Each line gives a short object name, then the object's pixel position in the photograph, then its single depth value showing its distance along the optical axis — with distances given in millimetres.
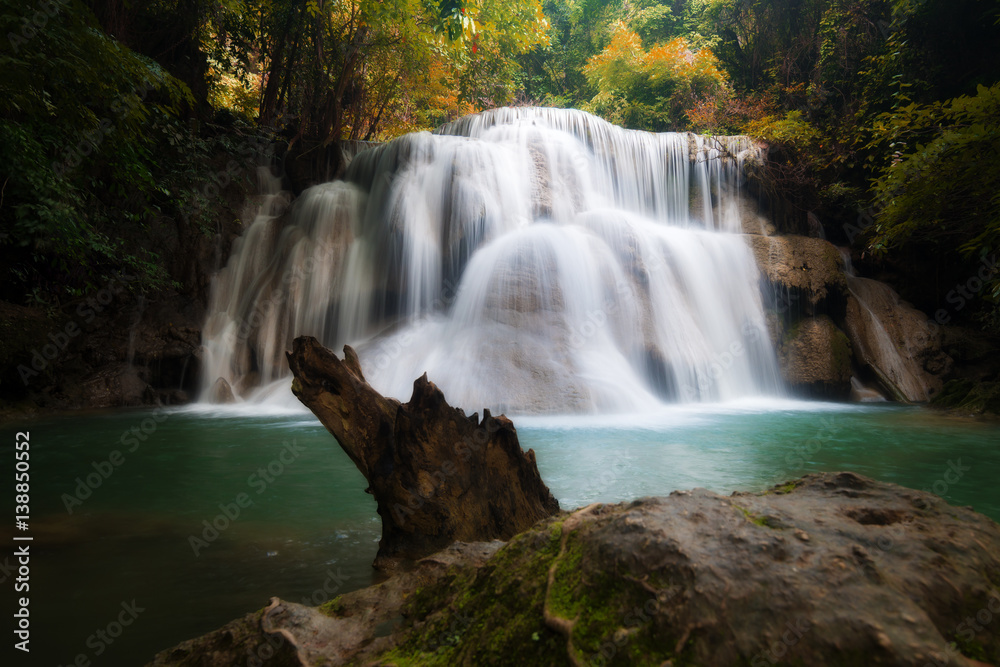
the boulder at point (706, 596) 1243
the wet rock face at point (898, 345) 11070
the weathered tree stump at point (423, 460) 2854
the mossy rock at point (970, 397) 8484
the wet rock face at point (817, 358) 10898
